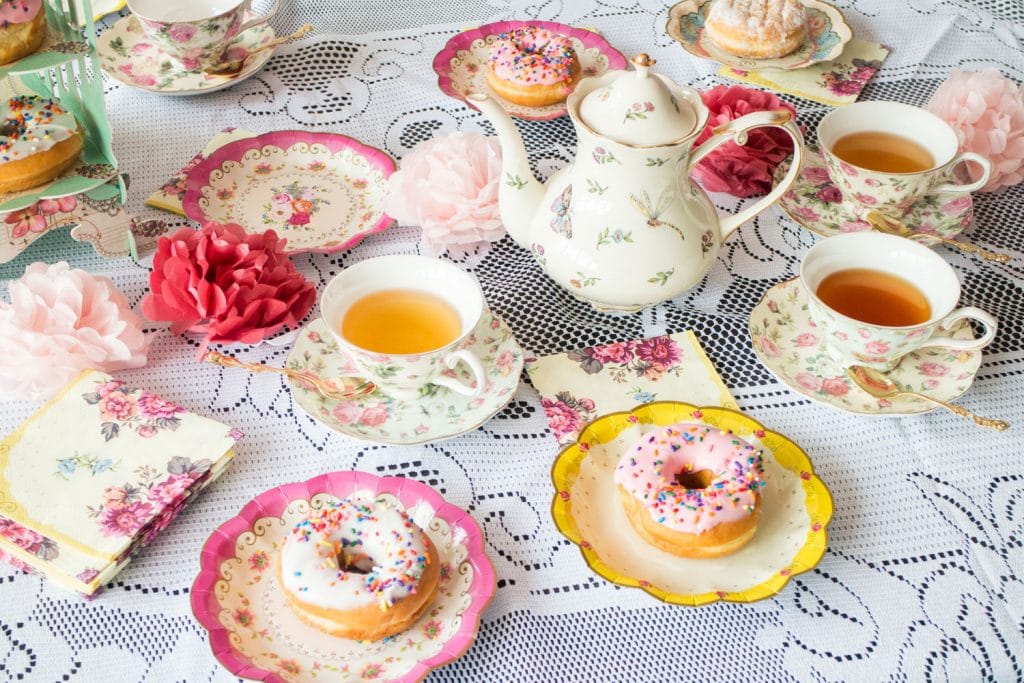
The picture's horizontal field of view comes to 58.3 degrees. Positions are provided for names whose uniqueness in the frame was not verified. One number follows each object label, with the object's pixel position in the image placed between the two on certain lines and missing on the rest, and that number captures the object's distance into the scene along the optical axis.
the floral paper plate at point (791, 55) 1.41
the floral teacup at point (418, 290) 0.88
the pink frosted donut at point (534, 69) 1.29
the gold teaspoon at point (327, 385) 0.92
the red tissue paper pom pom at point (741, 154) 1.19
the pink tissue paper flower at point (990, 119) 1.22
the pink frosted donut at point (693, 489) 0.77
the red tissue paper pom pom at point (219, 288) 0.96
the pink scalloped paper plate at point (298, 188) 1.15
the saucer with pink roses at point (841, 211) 1.14
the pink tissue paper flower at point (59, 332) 0.91
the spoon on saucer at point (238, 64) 1.37
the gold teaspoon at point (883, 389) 0.92
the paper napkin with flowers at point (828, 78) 1.38
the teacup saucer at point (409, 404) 0.90
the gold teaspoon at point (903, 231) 1.11
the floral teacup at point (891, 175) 1.10
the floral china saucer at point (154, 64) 1.36
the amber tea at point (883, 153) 1.15
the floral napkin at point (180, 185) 1.17
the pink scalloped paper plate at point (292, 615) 0.72
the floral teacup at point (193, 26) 1.27
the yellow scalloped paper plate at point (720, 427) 0.77
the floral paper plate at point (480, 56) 1.40
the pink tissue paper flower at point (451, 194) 1.11
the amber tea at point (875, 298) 0.95
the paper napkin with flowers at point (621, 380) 0.95
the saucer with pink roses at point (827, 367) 0.95
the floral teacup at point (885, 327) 0.91
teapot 0.90
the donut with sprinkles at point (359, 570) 0.72
